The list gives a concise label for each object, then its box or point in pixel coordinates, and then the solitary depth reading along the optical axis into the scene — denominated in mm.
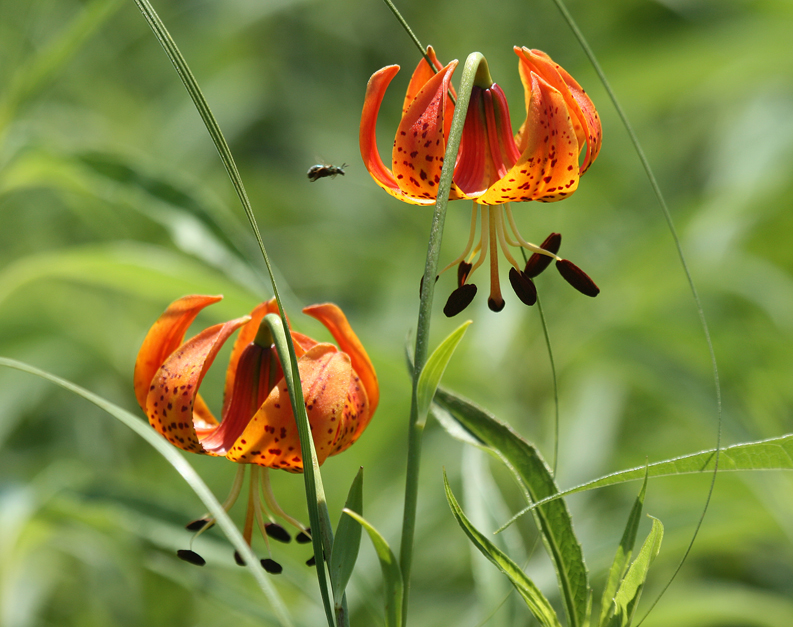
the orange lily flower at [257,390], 1906
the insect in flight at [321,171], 2042
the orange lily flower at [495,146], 1908
